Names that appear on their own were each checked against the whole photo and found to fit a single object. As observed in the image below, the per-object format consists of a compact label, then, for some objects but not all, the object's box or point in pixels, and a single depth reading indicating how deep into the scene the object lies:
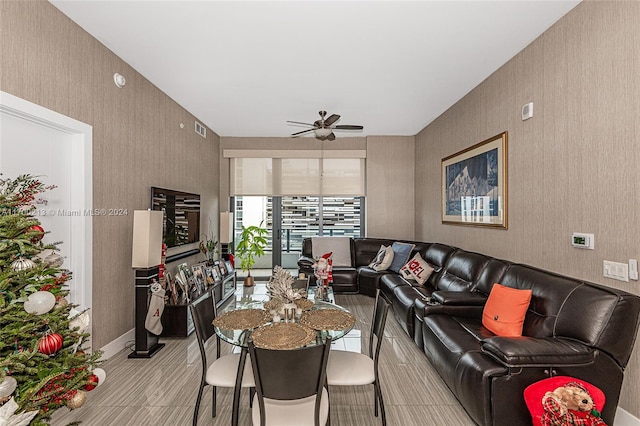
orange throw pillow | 2.56
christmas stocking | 3.34
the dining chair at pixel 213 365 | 2.07
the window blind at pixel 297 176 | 6.79
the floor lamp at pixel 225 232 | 5.83
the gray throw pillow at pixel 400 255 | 5.50
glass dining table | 2.02
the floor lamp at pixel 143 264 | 3.27
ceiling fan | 4.35
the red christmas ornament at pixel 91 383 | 1.81
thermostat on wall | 2.43
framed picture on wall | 3.58
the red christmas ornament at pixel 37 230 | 1.71
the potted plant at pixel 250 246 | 6.12
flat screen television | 4.10
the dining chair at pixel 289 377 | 1.57
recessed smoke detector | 3.28
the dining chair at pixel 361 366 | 2.08
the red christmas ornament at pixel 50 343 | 1.61
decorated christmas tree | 1.51
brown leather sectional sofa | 1.97
